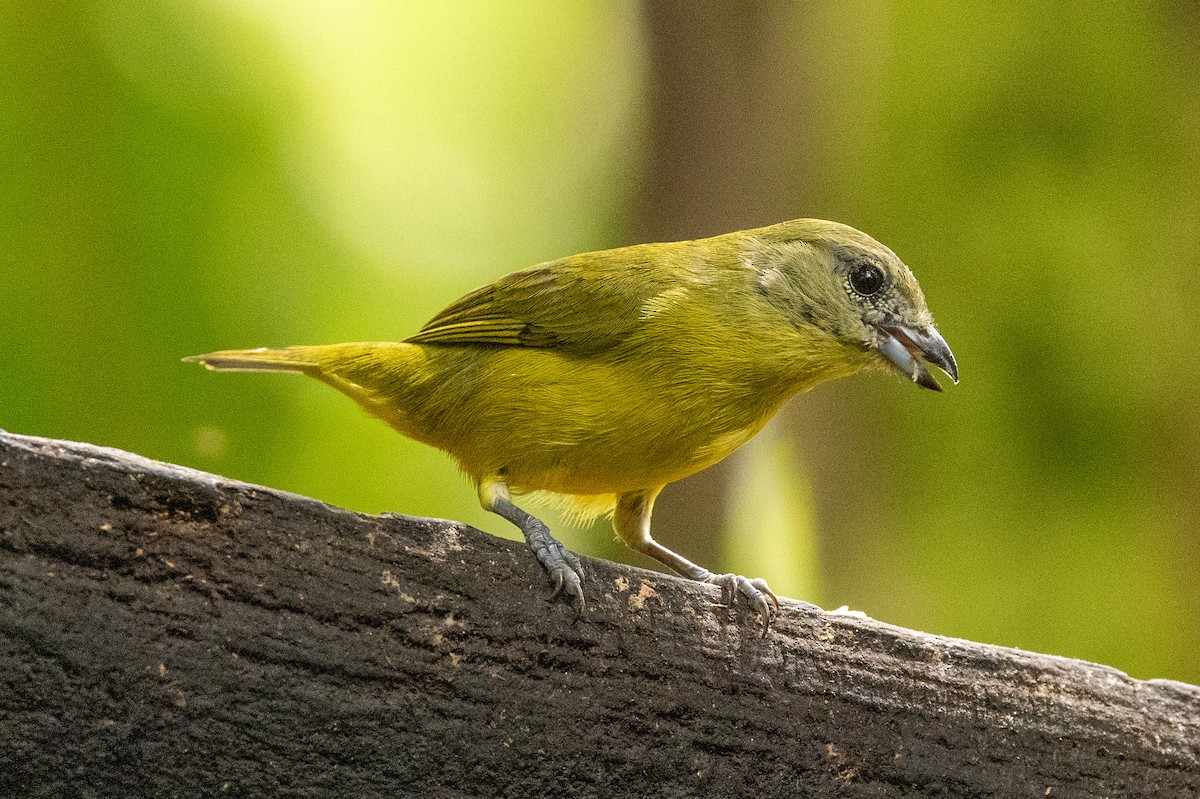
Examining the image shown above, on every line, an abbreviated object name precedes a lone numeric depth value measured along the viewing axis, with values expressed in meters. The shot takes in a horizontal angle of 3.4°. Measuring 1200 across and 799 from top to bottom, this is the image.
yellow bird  2.73
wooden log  2.68
